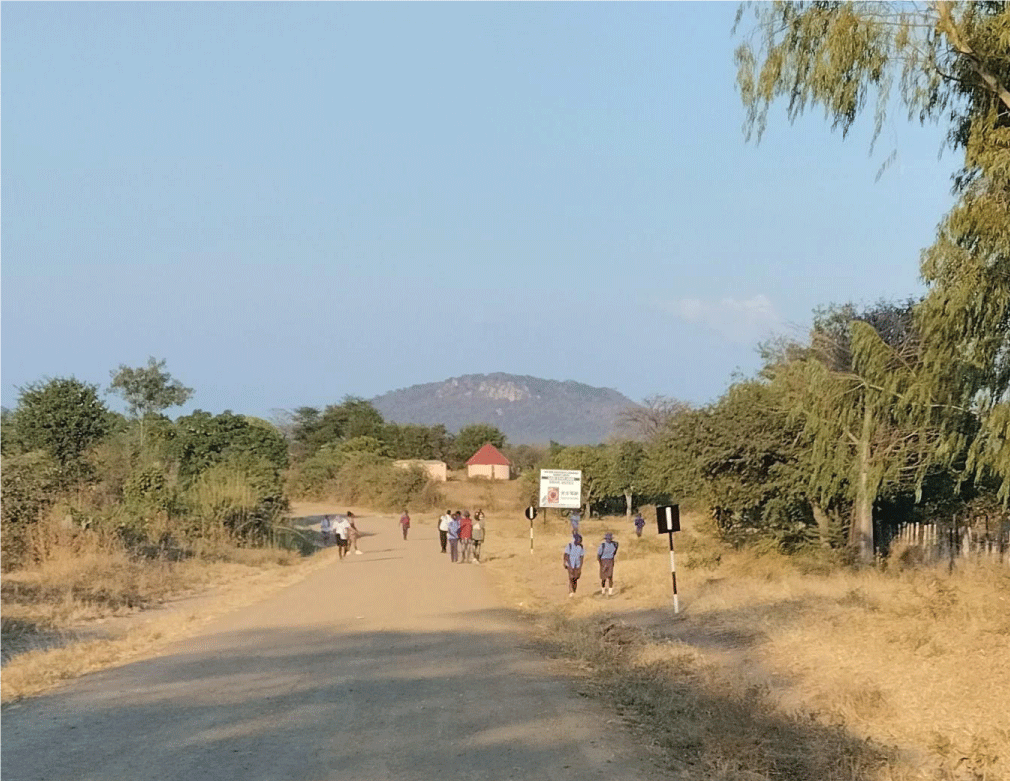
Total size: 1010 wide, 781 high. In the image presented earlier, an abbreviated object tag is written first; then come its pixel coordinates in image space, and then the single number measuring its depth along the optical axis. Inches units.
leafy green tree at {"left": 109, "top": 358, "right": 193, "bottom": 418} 2898.6
